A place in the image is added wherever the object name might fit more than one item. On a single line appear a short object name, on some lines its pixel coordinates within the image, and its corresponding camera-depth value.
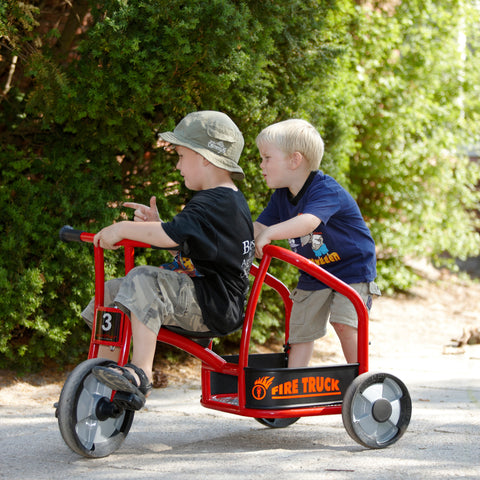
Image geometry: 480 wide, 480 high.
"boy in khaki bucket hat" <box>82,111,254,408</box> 5.92
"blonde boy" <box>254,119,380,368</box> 7.09
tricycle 6.02
